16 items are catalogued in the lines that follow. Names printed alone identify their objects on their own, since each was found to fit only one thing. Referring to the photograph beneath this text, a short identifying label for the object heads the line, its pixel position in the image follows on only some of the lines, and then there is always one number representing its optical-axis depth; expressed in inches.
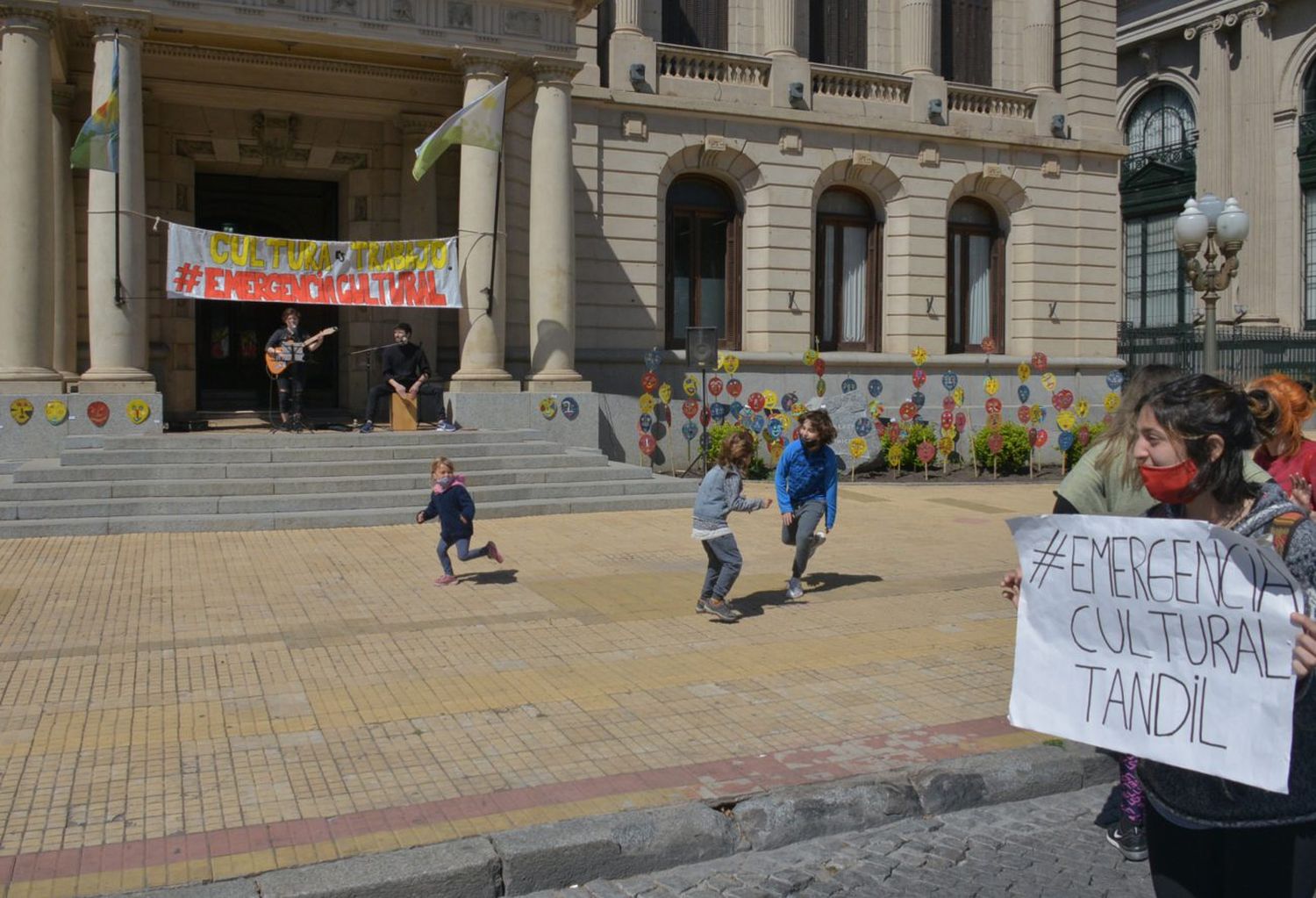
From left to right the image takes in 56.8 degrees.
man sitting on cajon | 720.3
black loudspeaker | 779.4
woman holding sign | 124.7
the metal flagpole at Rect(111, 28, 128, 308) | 636.1
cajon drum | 717.3
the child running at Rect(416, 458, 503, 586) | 420.8
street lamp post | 619.2
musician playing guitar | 690.2
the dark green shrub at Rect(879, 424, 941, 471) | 910.4
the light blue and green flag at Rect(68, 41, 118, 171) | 625.6
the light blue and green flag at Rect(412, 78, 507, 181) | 681.6
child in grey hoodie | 373.1
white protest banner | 683.4
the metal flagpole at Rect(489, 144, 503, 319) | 727.1
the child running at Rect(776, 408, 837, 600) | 411.5
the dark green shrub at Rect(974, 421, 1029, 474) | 912.9
